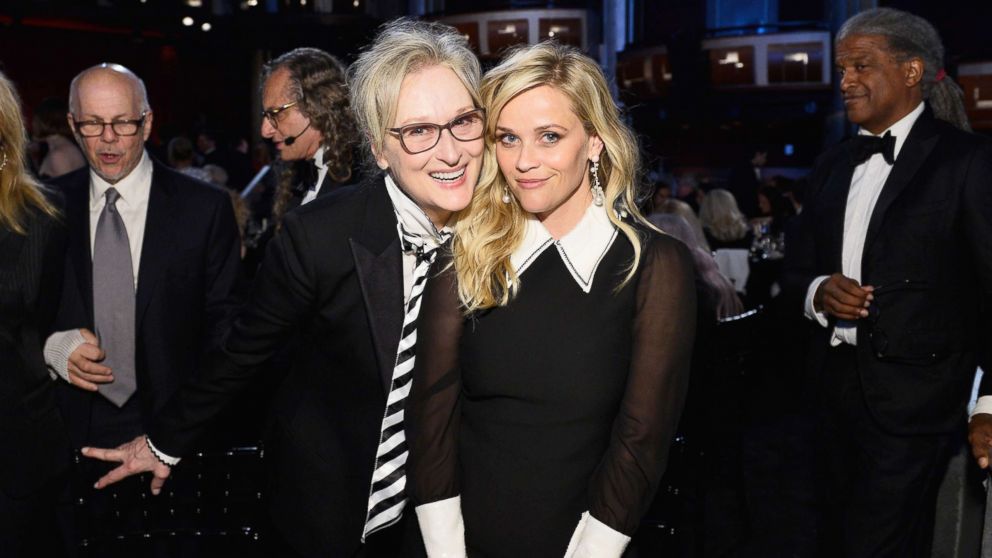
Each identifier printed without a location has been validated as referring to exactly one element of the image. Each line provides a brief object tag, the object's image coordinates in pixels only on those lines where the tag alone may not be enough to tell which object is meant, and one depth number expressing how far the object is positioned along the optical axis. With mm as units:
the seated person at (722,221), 6145
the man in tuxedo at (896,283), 2469
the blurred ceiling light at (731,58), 15766
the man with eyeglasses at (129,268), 2643
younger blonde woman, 1638
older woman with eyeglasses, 1775
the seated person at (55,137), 4766
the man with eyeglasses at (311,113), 3158
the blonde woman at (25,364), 1979
